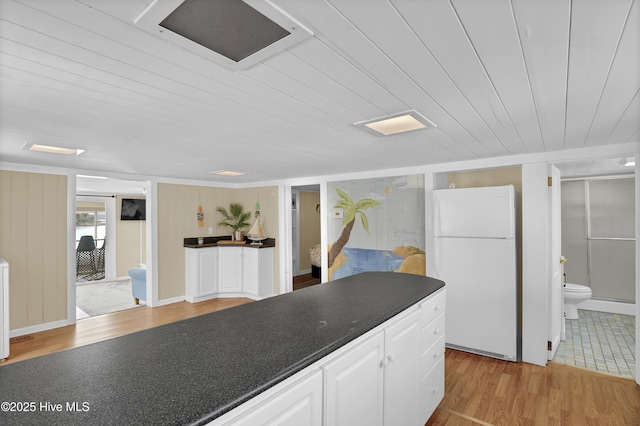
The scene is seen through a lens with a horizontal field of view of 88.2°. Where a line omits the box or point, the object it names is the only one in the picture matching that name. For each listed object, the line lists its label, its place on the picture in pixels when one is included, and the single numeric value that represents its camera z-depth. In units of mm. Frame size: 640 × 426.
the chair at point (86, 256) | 7387
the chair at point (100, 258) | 7598
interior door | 3305
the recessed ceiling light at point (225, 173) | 4510
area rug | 5289
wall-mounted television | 7676
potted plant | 6066
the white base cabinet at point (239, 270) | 5625
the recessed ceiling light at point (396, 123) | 2034
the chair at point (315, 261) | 7016
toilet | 4309
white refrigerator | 3229
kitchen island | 845
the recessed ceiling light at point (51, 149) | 2842
